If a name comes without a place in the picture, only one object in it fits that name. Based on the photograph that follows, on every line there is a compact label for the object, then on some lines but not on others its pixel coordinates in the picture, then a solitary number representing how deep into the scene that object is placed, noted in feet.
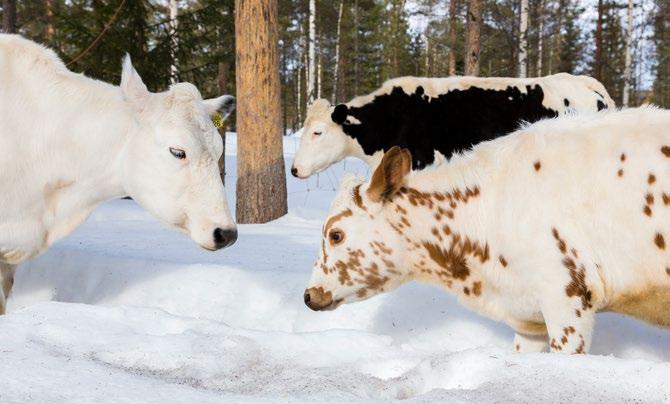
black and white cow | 26.81
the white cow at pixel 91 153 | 13.20
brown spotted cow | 10.70
